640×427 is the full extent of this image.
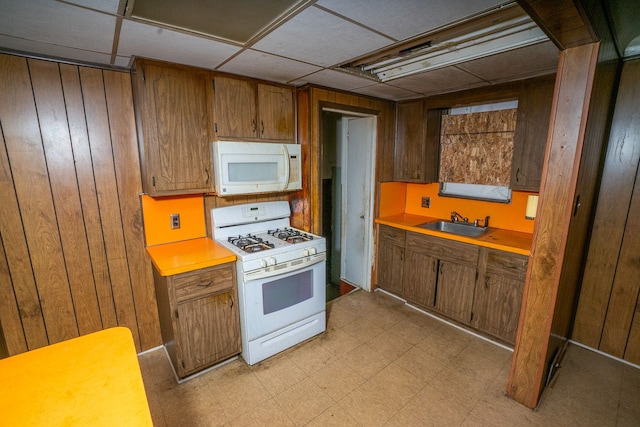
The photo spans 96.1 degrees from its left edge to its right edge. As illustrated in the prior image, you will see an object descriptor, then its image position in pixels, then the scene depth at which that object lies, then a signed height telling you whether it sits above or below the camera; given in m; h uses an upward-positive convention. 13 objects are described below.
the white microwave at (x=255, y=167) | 2.20 -0.05
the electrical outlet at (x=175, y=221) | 2.39 -0.49
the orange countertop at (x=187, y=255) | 1.93 -0.68
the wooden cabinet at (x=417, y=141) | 3.09 +0.21
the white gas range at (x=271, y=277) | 2.14 -0.90
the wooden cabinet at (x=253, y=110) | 2.24 +0.42
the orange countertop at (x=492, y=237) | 2.33 -0.68
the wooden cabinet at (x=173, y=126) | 1.94 +0.25
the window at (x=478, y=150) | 2.68 +0.10
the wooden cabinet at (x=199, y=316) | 1.96 -1.10
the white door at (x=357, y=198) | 3.28 -0.44
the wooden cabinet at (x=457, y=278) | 2.37 -1.10
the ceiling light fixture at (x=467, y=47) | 1.53 +0.69
